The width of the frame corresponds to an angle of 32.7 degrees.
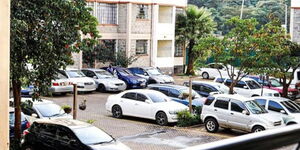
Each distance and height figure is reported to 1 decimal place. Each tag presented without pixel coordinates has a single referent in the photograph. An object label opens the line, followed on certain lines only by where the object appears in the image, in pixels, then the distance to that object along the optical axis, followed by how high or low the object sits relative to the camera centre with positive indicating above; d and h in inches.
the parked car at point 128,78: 1043.9 -38.8
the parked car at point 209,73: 1353.3 -33.9
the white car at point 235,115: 622.8 -67.5
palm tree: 1339.8 +93.0
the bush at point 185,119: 688.7 -79.7
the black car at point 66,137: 457.4 -72.2
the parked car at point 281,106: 682.2 -61.6
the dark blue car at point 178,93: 779.4 -51.5
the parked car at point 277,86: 1015.8 -51.5
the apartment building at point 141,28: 1263.5 +80.3
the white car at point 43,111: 597.3 -63.5
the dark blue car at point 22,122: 527.8 -68.5
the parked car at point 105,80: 995.1 -42.1
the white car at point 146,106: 696.4 -64.5
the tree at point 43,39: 420.2 +16.3
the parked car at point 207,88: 880.9 -48.5
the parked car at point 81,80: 953.5 -40.4
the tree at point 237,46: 771.4 +22.0
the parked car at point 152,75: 1086.6 -33.8
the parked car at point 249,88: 960.3 -52.4
